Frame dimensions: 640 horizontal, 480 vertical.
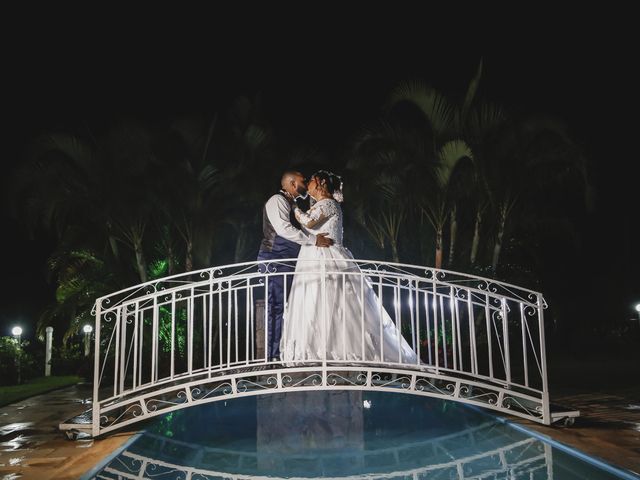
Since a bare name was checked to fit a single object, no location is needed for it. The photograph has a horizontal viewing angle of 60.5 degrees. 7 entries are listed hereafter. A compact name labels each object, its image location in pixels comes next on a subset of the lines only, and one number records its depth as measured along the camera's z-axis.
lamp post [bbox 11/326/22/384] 12.10
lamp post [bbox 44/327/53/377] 13.66
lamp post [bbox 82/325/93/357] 13.22
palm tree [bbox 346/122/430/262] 10.24
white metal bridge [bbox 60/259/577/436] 5.18
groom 6.42
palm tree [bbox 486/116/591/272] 9.55
